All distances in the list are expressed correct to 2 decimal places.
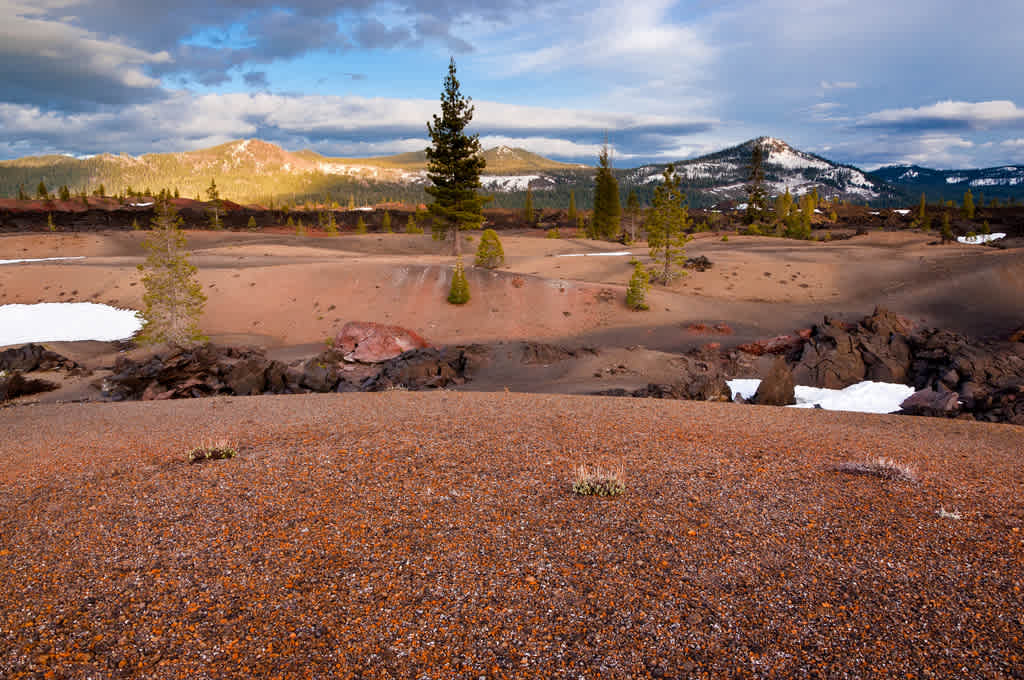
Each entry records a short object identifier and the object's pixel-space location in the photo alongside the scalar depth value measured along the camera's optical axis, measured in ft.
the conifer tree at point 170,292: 85.40
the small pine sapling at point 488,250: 128.88
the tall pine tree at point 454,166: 146.72
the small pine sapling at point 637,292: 109.81
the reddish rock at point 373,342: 81.10
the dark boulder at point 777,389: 54.39
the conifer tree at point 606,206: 247.70
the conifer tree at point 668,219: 127.24
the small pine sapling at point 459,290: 110.83
